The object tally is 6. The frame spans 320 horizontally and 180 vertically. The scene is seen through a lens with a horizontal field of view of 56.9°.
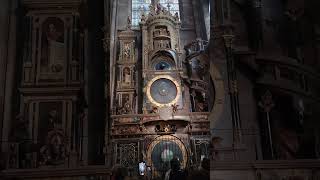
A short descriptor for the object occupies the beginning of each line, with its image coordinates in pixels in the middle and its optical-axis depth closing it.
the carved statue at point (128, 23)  11.53
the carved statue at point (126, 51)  11.12
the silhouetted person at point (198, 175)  4.39
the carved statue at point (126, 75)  10.91
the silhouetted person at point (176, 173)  4.72
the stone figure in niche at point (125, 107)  10.43
